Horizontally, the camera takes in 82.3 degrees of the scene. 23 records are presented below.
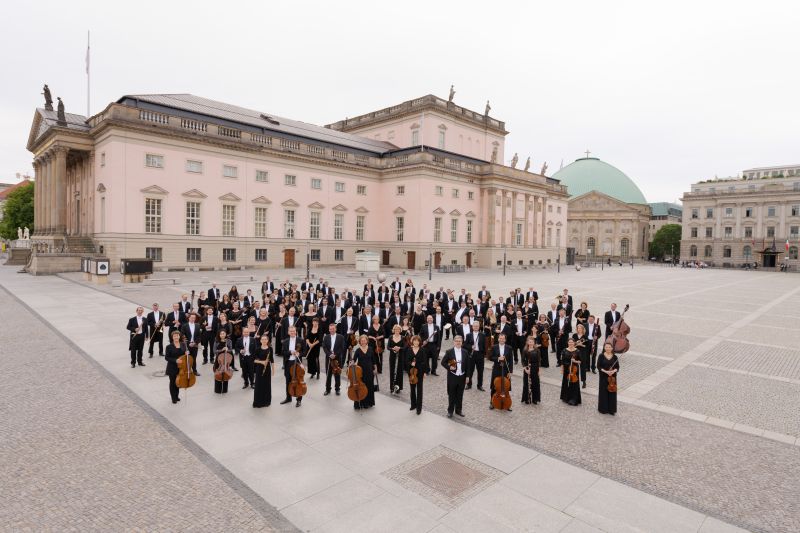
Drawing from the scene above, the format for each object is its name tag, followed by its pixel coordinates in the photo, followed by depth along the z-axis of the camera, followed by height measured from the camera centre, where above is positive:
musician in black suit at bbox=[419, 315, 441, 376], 12.08 -2.29
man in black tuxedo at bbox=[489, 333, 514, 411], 9.69 -2.21
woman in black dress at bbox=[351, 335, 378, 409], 9.80 -2.45
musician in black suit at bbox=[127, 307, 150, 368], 12.52 -2.38
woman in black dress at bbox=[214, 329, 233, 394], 10.43 -2.36
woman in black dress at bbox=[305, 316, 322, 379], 11.91 -2.63
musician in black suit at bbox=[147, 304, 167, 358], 13.53 -2.30
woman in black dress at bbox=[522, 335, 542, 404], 10.14 -2.58
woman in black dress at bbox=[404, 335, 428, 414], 9.52 -2.31
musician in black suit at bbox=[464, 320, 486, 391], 11.34 -2.32
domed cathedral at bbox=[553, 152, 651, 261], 109.06 +8.43
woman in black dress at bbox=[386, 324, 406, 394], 10.88 -2.49
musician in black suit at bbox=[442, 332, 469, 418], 9.48 -2.52
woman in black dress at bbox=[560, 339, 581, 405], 10.06 -2.70
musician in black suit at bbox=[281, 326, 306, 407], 9.95 -2.22
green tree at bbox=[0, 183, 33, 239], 76.25 +6.49
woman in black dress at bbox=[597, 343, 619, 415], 9.76 -2.67
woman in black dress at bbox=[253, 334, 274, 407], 9.70 -2.66
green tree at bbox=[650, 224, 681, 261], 116.81 +4.35
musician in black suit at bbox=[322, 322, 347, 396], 10.70 -2.25
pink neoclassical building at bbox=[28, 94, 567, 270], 40.19 +6.94
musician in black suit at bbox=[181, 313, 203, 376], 11.54 -2.12
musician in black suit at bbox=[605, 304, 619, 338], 14.56 -1.97
